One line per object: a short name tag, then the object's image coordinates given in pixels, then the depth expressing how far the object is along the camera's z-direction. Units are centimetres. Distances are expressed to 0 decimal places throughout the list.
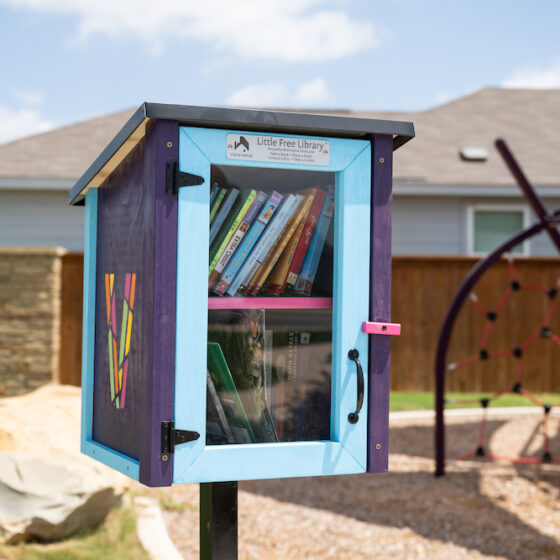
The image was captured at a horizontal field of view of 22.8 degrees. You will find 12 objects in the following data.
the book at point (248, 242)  223
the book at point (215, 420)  222
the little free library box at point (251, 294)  214
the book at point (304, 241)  228
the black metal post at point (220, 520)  231
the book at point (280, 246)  226
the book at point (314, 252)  228
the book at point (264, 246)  225
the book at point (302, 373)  227
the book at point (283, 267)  227
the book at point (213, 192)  222
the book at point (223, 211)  223
